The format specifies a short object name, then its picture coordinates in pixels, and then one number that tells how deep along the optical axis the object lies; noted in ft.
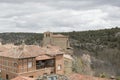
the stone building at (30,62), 78.19
